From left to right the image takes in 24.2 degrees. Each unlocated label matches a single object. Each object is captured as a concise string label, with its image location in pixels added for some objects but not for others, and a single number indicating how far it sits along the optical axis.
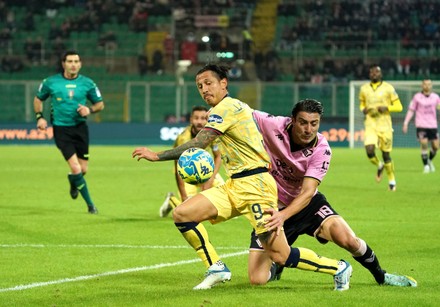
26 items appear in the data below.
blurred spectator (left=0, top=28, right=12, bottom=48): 45.22
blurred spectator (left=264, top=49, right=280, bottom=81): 43.38
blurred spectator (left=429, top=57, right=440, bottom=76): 42.34
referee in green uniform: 16.12
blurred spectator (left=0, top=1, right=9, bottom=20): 47.59
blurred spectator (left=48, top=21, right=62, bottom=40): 46.84
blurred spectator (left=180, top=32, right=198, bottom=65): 44.88
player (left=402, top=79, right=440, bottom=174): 27.41
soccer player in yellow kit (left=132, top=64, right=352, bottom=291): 8.32
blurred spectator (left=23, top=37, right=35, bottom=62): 44.56
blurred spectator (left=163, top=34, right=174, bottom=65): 44.69
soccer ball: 8.20
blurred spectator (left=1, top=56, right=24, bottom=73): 44.44
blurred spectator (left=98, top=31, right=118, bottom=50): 45.62
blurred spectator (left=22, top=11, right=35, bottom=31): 47.38
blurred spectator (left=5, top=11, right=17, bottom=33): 46.97
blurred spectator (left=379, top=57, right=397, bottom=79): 42.37
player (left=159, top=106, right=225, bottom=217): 13.59
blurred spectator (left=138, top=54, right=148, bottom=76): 44.25
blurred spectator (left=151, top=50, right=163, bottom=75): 44.03
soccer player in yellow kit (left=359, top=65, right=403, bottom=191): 21.55
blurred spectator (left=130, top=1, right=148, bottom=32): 47.44
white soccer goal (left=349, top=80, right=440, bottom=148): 39.03
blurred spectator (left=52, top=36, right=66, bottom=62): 44.44
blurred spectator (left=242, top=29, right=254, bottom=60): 44.43
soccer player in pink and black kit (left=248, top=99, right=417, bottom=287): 8.24
